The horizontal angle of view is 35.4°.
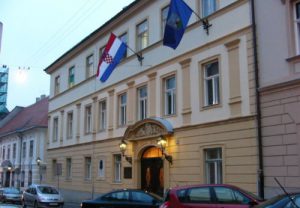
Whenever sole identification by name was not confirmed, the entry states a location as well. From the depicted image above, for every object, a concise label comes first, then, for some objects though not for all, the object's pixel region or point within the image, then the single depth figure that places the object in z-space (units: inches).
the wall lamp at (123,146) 1069.1
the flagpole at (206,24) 844.6
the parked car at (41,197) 1106.1
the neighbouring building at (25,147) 1838.1
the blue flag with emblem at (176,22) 790.5
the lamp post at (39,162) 1690.2
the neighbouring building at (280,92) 658.2
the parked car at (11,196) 1454.2
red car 537.0
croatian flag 980.6
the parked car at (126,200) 707.4
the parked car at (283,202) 357.7
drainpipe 699.4
